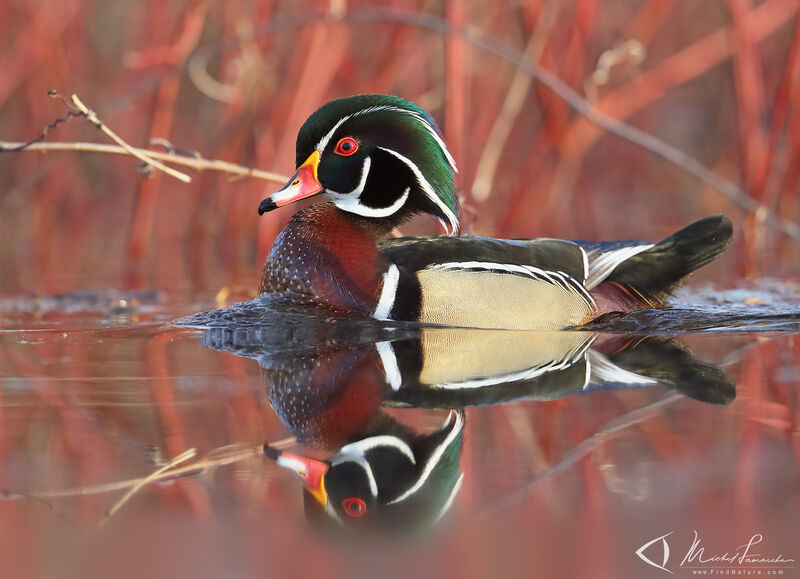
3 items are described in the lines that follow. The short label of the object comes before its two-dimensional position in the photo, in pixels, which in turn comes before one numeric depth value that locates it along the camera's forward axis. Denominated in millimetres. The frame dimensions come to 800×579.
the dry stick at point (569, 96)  11461
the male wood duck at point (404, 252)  9102
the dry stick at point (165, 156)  9039
